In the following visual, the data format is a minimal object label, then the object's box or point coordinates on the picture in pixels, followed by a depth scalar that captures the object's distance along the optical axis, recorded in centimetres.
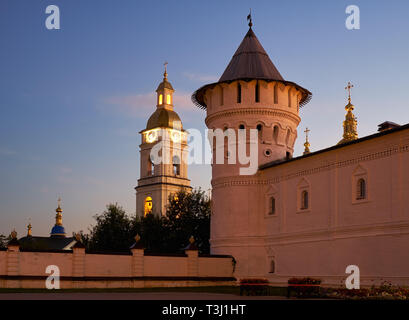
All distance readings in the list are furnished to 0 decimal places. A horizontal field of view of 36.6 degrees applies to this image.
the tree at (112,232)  5284
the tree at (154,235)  5231
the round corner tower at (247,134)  3950
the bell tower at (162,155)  8462
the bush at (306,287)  2514
